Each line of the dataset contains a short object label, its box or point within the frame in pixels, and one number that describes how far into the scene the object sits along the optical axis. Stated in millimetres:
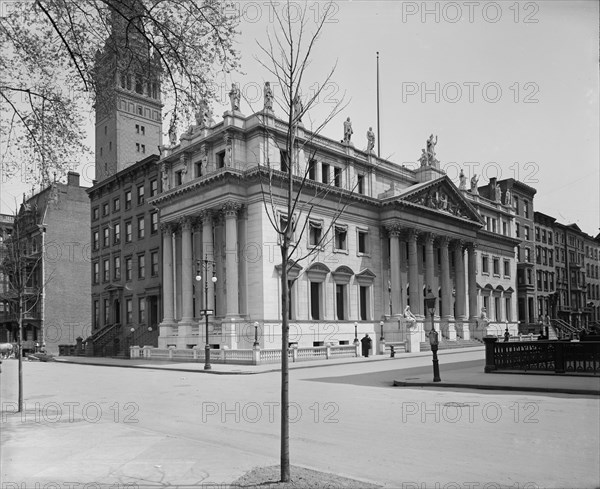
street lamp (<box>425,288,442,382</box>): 20062
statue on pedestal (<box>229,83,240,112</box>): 41250
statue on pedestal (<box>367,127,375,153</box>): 50250
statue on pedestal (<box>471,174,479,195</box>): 67006
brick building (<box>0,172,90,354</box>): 62562
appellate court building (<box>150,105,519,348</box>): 40219
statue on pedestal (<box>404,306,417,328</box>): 47103
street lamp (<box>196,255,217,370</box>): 30816
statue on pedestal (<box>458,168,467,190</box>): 64606
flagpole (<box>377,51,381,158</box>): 54991
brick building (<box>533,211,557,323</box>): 78000
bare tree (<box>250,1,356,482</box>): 7105
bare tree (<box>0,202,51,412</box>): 15550
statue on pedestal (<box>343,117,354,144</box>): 47719
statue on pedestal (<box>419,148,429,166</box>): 56347
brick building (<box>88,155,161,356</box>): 50562
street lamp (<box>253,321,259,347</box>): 34144
